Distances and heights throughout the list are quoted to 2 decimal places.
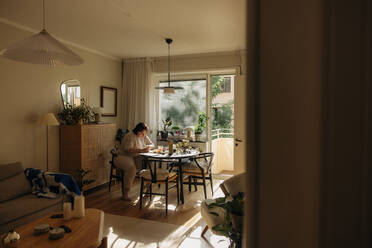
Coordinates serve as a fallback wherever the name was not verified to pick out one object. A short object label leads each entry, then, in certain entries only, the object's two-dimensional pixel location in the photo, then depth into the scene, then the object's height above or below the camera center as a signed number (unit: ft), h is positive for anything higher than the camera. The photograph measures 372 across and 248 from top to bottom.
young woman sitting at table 14.21 -1.91
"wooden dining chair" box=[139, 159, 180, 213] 12.31 -2.86
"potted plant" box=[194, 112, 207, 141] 18.37 -0.43
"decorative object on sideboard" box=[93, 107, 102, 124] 16.02 +0.26
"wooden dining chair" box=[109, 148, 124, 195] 14.65 -2.84
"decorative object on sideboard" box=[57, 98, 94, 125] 14.42 +0.20
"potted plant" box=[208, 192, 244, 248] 4.71 -1.97
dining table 12.64 -1.92
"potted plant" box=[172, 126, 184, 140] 19.12 -1.07
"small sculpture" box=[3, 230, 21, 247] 6.10 -3.02
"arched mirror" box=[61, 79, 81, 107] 14.80 +1.60
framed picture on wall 17.98 +1.37
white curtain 19.10 +1.94
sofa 9.08 -3.36
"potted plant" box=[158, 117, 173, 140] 18.93 -0.63
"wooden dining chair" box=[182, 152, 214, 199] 13.79 -2.77
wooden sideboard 14.29 -1.85
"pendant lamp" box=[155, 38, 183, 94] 15.23 +1.78
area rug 9.06 -4.55
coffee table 6.59 -3.32
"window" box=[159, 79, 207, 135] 19.04 +1.21
